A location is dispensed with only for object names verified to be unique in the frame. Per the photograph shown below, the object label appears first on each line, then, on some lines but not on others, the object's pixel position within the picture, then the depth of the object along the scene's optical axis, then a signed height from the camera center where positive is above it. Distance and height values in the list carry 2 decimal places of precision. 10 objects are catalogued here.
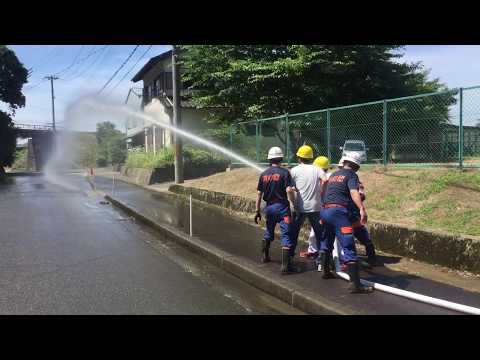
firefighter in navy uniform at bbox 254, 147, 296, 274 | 6.36 -0.66
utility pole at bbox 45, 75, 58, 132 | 66.79 +7.60
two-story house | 29.16 +3.06
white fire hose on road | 4.58 -1.56
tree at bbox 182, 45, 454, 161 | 16.62 +2.70
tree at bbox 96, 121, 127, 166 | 49.95 +0.68
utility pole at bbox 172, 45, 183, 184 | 18.12 +1.34
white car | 10.80 +0.08
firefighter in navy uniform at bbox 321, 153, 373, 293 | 5.43 -0.70
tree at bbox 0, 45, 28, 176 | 45.25 +5.87
